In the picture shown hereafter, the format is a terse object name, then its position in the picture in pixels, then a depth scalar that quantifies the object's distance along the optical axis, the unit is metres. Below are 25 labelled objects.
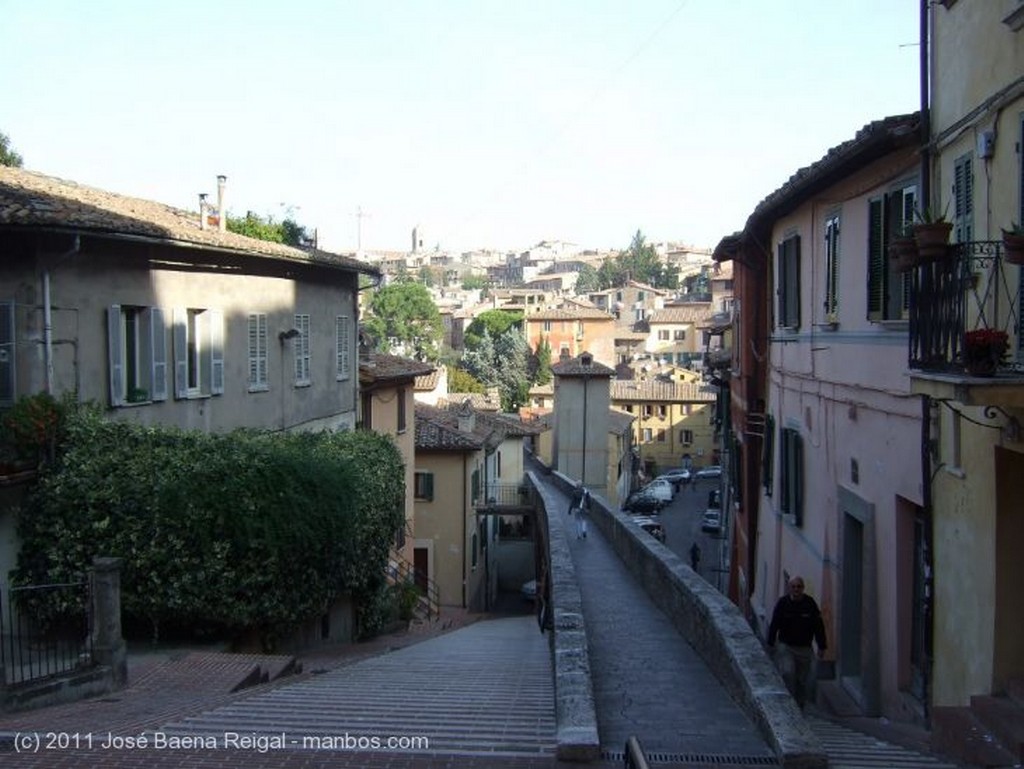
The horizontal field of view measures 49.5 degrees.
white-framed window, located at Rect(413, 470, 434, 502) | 35.53
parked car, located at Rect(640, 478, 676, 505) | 58.75
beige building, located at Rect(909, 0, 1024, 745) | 7.48
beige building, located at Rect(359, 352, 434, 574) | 28.39
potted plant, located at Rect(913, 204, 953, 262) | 7.45
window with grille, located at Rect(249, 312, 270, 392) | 20.25
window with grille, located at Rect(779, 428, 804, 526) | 15.64
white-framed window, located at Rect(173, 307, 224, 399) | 17.42
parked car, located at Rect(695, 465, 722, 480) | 71.50
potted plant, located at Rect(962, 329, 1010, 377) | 6.71
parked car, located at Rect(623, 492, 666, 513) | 57.19
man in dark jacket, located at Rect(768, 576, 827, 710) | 11.02
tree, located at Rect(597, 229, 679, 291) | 159.12
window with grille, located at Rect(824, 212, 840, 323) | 13.45
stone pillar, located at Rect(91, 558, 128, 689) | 11.63
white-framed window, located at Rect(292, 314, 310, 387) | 22.55
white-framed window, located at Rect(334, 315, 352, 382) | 25.27
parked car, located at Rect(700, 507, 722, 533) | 50.03
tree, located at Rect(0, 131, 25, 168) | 28.58
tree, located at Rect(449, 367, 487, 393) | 84.06
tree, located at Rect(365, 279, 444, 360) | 104.31
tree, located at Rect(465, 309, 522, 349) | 102.88
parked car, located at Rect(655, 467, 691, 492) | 67.38
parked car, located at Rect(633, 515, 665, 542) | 43.78
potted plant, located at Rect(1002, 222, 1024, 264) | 6.50
